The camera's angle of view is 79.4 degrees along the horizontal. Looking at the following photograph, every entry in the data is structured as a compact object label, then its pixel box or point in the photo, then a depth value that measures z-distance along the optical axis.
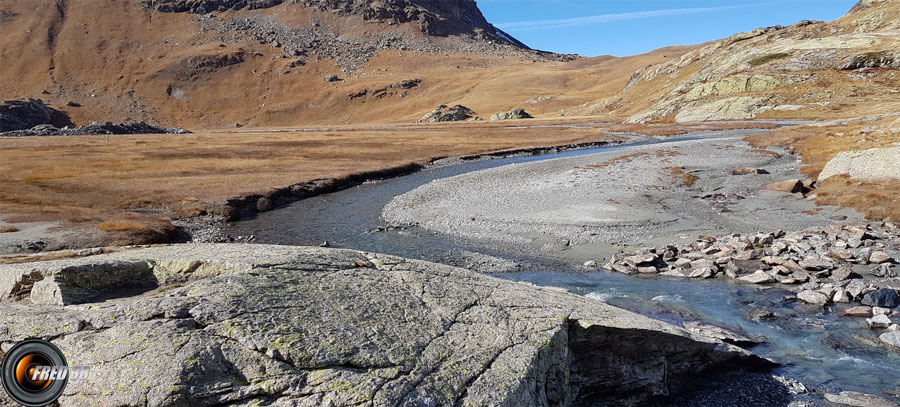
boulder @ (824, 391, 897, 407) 10.65
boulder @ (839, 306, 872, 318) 15.36
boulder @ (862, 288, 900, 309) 15.95
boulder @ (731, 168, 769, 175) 43.82
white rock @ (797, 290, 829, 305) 16.55
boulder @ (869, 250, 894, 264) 20.08
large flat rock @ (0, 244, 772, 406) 6.23
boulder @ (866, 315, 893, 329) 14.52
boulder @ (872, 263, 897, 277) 18.94
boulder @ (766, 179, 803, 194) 34.95
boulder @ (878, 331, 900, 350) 13.36
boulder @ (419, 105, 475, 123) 161.75
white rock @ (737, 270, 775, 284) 18.89
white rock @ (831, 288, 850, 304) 16.55
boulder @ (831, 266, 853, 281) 18.67
